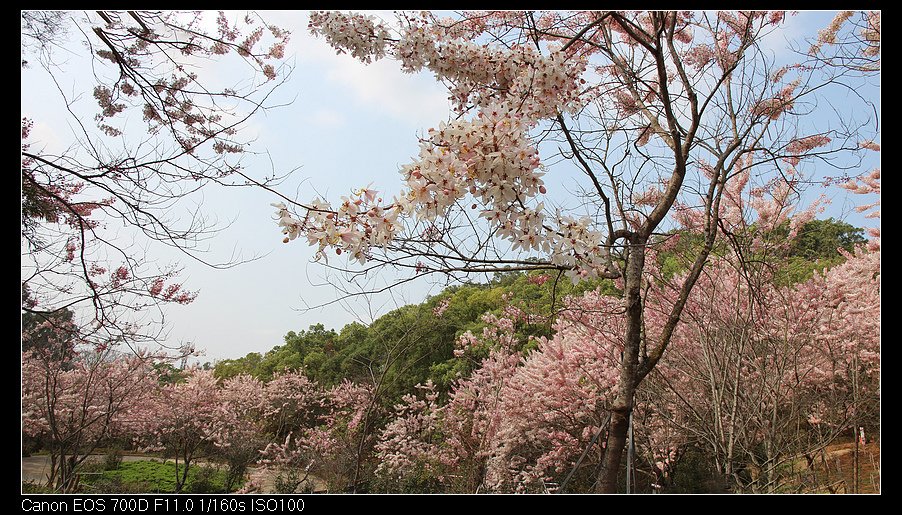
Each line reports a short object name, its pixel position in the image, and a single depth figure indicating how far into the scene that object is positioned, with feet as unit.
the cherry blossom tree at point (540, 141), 3.28
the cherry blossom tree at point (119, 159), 8.44
